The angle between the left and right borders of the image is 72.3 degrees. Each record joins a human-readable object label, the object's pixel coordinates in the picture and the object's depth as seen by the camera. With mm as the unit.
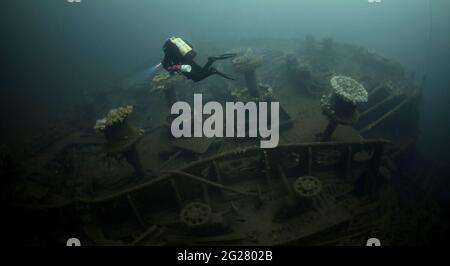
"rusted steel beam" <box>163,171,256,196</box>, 6641
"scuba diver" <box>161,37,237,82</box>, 6005
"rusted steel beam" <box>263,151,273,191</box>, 7098
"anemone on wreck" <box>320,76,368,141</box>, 6793
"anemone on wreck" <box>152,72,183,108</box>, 8398
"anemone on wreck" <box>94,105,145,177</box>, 6816
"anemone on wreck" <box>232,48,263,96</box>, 8742
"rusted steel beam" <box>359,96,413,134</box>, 8680
